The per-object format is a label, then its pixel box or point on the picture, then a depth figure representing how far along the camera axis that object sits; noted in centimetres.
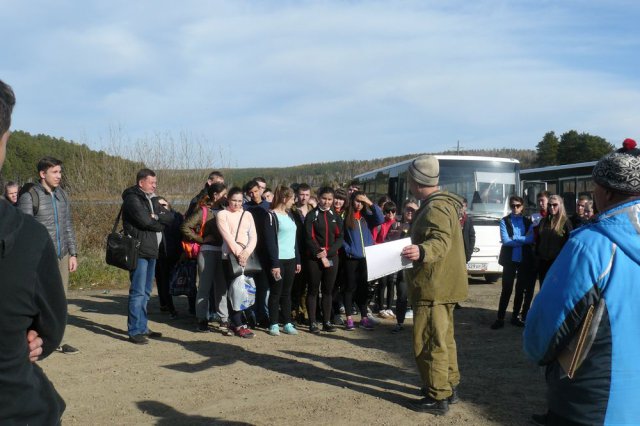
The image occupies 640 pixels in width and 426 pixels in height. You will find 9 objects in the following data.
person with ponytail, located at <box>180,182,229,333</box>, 823
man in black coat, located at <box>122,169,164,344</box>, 745
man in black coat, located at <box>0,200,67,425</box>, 182
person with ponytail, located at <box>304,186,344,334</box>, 813
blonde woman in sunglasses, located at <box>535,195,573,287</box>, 799
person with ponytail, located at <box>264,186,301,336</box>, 792
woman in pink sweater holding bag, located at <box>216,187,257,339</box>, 777
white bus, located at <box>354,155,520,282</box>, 1428
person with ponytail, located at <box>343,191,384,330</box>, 848
